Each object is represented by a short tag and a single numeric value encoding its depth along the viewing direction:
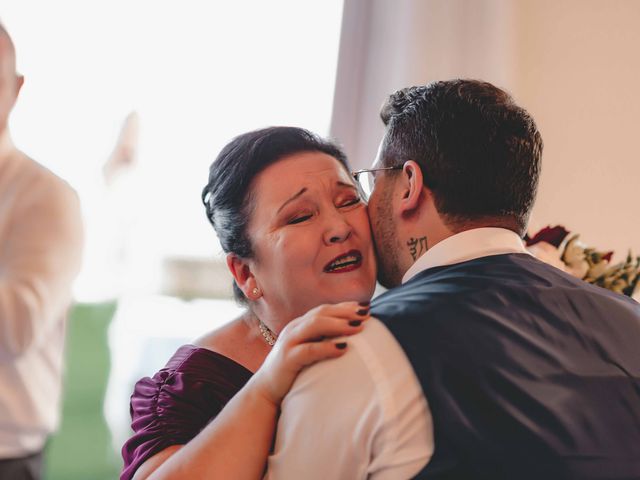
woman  1.44
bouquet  1.79
